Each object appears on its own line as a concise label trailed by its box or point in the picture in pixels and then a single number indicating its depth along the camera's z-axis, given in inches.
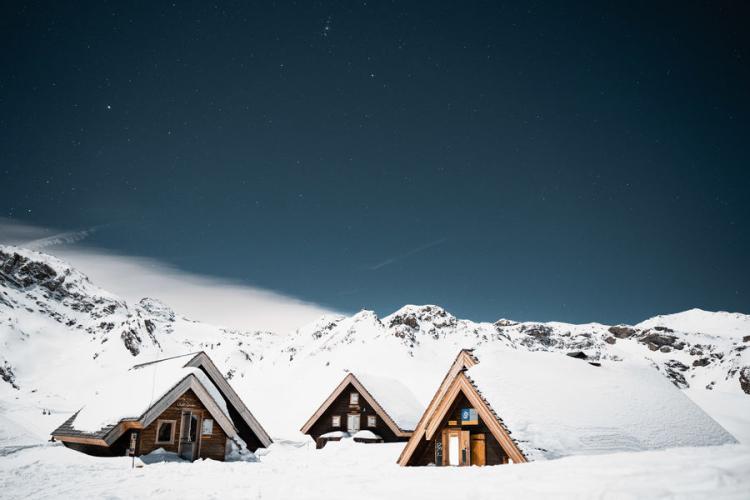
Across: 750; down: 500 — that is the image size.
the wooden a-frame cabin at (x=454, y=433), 553.9
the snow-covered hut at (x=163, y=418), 732.7
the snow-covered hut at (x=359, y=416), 1293.1
